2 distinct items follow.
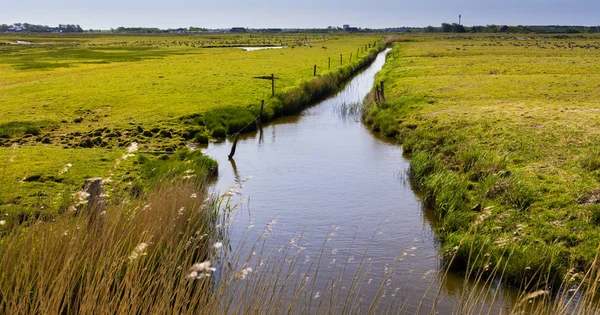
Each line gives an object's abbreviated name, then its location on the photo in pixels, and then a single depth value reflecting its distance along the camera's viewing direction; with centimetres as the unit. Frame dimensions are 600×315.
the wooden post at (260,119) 2787
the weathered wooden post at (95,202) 777
